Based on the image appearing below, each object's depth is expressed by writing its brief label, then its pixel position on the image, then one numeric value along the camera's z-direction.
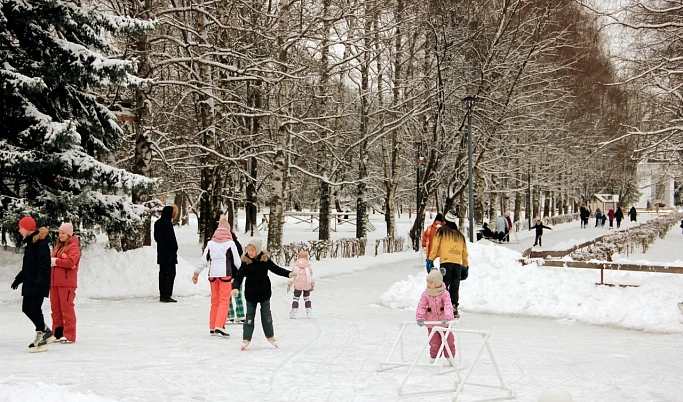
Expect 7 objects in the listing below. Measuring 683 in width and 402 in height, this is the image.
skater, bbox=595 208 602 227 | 63.99
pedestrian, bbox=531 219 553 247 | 38.66
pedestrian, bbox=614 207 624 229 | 57.92
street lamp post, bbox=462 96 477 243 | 26.38
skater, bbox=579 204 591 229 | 59.66
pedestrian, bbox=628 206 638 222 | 64.75
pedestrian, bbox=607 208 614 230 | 59.56
